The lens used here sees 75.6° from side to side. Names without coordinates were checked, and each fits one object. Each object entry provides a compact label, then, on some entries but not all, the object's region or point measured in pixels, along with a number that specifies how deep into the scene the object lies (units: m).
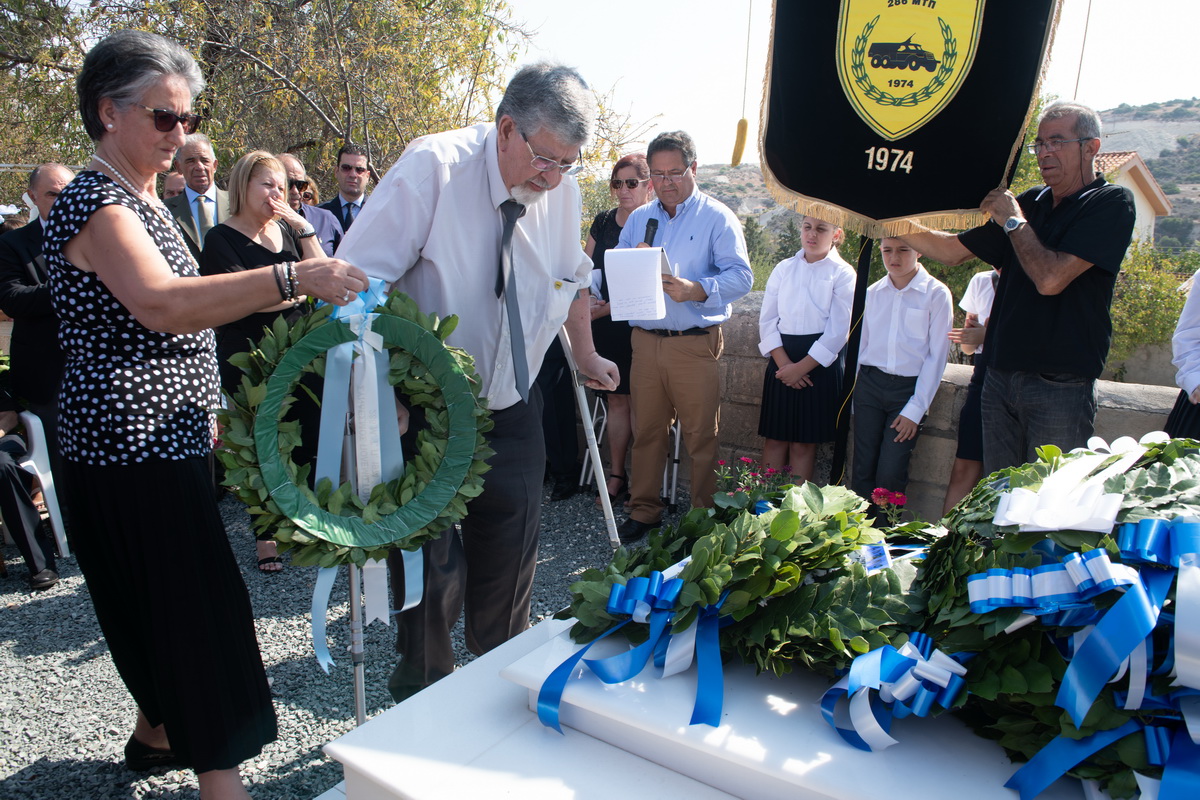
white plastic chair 4.43
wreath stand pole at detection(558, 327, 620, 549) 2.94
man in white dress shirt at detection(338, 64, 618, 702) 2.32
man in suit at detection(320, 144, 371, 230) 6.00
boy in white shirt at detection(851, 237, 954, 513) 4.39
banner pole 3.67
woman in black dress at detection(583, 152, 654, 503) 5.54
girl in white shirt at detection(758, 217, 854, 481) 4.75
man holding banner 3.29
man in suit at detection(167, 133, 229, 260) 4.86
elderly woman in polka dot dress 1.93
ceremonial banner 3.37
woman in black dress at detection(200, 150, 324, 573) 3.92
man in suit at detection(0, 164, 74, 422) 4.36
